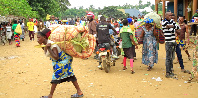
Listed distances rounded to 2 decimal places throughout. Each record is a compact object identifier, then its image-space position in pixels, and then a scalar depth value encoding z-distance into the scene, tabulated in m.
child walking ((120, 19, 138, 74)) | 8.24
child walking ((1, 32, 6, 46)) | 18.03
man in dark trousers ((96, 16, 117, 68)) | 8.72
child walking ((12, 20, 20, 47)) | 16.33
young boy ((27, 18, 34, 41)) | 20.28
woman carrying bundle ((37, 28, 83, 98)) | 5.13
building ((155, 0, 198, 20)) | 23.37
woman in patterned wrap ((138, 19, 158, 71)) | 8.04
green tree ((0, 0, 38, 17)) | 20.73
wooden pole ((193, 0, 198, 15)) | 18.73
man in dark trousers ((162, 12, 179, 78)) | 7.05
